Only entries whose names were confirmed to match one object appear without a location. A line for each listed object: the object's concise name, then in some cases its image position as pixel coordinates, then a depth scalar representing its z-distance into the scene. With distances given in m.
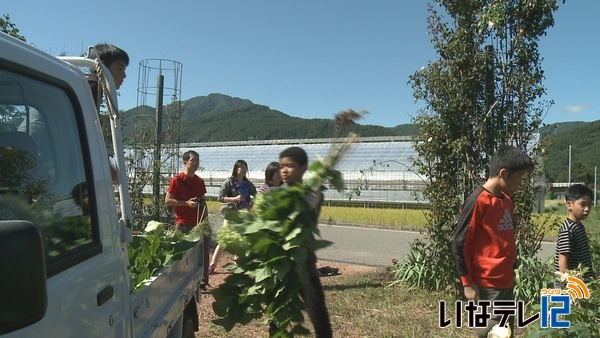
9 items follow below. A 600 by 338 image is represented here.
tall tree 6.41
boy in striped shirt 4.39
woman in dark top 7.52
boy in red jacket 3.71
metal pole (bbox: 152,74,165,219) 9.44
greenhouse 24.22
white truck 1.68
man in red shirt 6.84
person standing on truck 3.46
